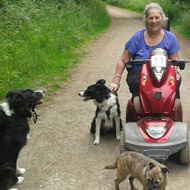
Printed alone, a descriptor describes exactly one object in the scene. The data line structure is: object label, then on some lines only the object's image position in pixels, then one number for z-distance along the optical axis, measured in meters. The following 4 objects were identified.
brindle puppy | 3.32
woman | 4.69
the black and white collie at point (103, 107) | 5.01
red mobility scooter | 3.97
